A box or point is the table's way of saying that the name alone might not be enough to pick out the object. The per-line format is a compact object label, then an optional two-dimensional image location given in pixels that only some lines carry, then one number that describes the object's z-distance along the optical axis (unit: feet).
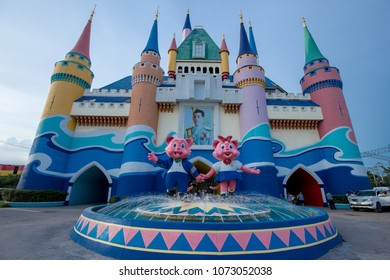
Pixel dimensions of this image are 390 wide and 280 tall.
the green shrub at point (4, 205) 38.50
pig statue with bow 22.11
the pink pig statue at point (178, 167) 22.06
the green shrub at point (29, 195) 40.01
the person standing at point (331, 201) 43.04
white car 35.58
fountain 10.57
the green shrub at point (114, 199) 41.09
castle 45.83
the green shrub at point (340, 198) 43.19
